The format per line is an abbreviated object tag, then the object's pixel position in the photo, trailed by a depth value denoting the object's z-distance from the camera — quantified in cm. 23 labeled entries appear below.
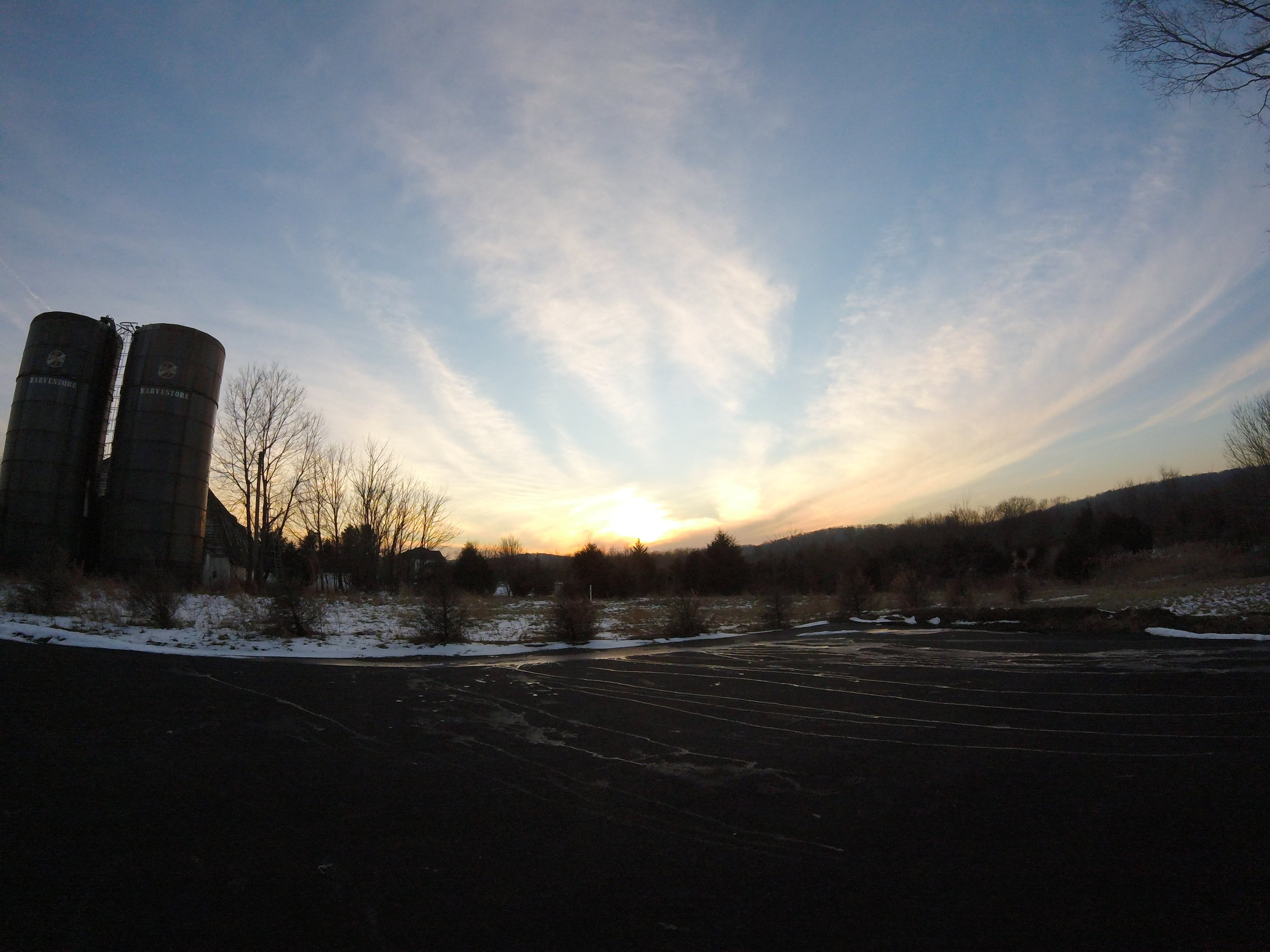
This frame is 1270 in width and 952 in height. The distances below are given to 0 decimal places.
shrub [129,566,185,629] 1717
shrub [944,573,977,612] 2834
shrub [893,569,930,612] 2862
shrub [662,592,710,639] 2195
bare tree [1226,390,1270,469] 3725
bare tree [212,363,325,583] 3388
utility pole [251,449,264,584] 3428
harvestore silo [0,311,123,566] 2572
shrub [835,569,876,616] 2803
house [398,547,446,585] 4825
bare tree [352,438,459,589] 4681
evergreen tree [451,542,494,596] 5119
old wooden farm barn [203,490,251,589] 3966
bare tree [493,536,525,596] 6234
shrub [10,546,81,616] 1730
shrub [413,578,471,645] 1844
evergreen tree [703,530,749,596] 5400
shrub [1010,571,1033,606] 3000
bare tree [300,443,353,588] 4181
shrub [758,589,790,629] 2478
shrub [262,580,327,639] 1764
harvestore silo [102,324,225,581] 2670
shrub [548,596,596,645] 1944
